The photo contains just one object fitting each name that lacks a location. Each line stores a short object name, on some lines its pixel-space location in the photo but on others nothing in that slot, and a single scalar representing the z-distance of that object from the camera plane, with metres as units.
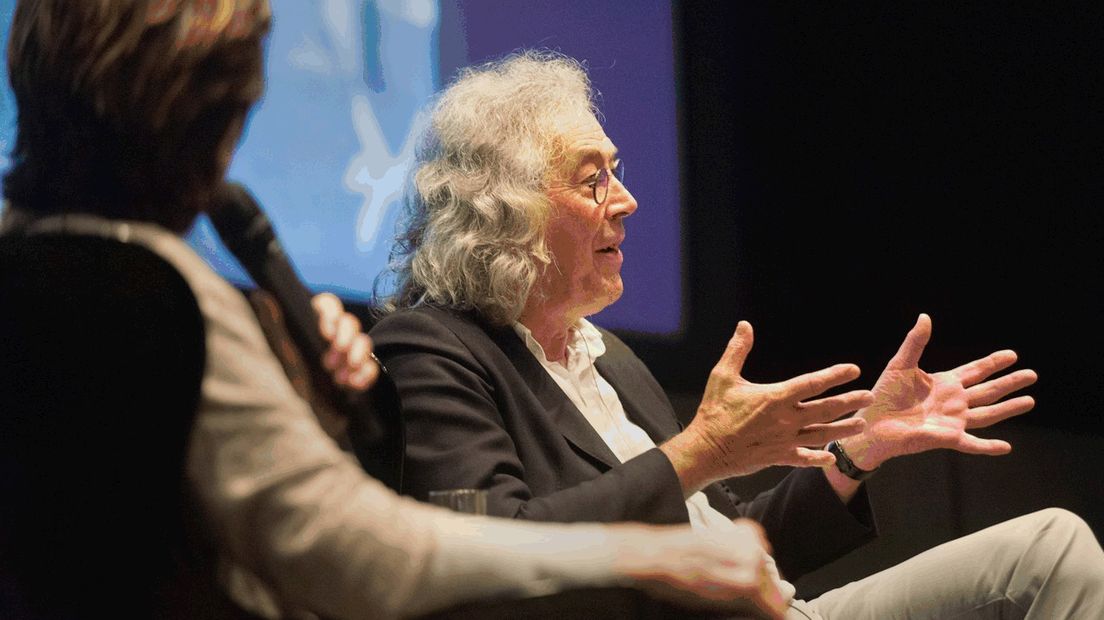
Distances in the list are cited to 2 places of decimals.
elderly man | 3.56
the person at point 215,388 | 2.43
